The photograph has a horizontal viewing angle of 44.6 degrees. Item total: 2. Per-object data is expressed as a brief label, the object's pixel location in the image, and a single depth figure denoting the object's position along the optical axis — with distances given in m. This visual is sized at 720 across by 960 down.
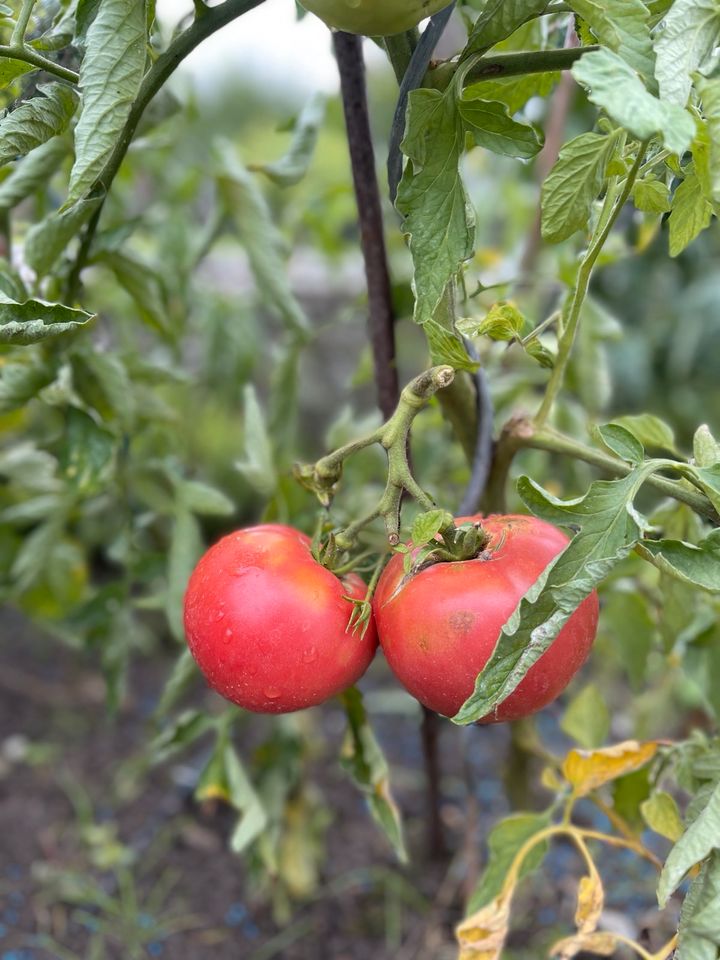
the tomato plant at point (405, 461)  0.46
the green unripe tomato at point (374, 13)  0.44
